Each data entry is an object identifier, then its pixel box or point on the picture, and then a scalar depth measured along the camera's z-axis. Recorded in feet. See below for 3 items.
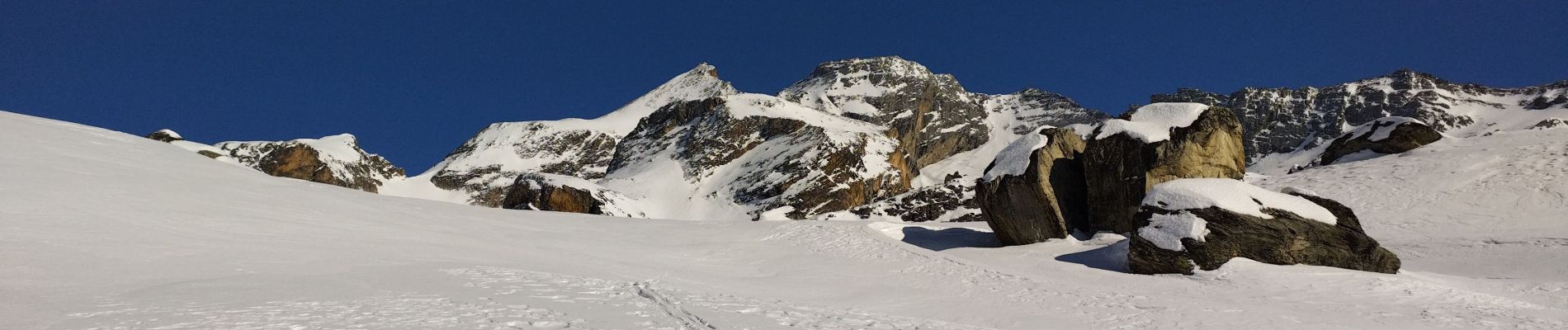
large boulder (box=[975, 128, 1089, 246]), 81.97
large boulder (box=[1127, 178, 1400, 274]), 60.34
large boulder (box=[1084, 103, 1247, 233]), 80.18
